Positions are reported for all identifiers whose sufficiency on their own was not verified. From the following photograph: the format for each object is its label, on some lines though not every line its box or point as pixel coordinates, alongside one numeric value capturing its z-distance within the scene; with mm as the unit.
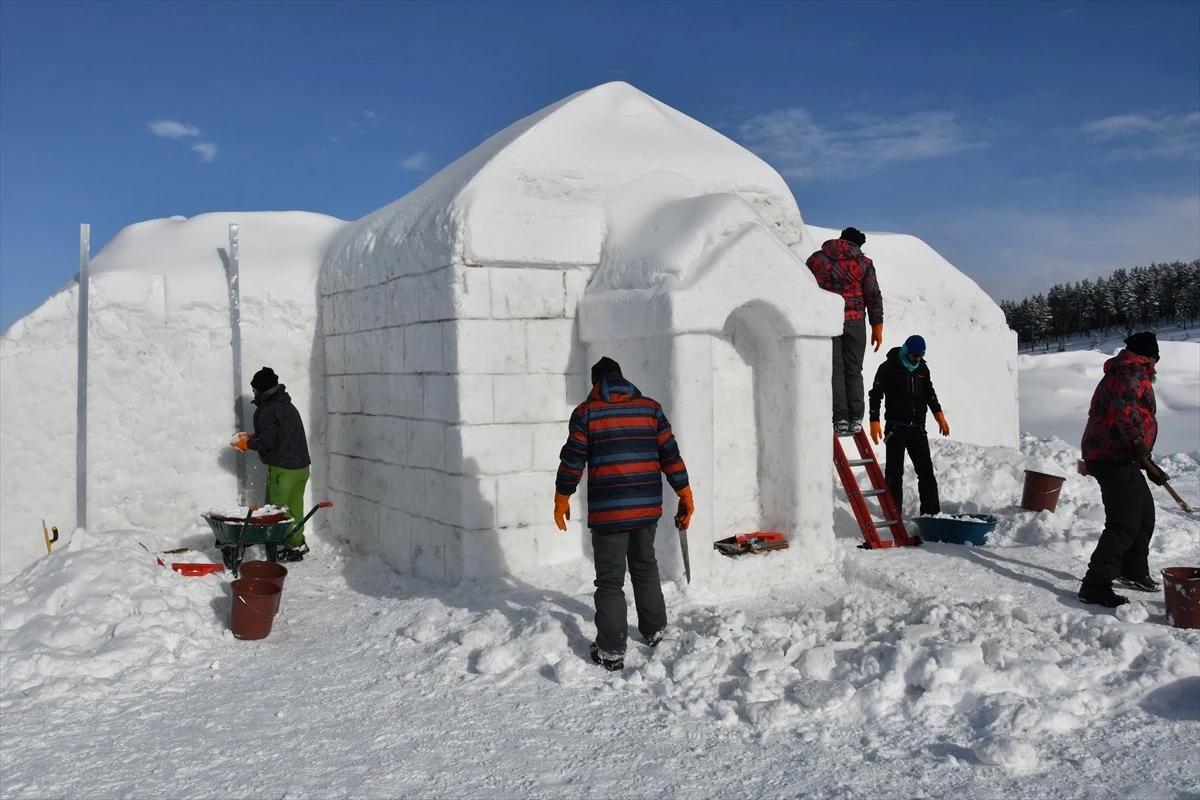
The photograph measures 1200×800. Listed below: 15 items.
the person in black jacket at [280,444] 7895
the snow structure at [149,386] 7773
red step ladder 7152
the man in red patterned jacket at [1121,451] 5484
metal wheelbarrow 6751
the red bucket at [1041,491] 7672
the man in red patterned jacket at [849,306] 7430
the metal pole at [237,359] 8500
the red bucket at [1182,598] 4969
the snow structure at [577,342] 6051
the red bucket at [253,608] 5676
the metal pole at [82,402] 7859
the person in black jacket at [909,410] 7688
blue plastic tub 7047
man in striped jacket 4812
